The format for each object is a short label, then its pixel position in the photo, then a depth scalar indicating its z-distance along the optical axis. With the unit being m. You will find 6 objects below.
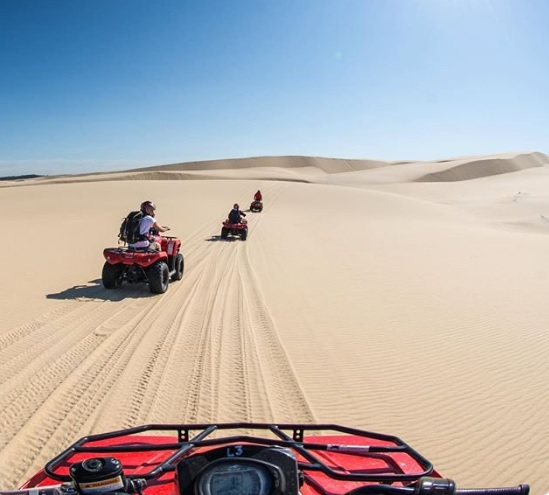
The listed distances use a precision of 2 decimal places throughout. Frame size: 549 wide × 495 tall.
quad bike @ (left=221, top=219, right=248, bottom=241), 14.76
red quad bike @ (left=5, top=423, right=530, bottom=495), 1.62
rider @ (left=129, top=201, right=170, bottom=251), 8.10
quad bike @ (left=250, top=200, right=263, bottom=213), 24.50
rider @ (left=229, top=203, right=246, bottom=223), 14.87
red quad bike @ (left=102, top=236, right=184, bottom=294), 7.87
